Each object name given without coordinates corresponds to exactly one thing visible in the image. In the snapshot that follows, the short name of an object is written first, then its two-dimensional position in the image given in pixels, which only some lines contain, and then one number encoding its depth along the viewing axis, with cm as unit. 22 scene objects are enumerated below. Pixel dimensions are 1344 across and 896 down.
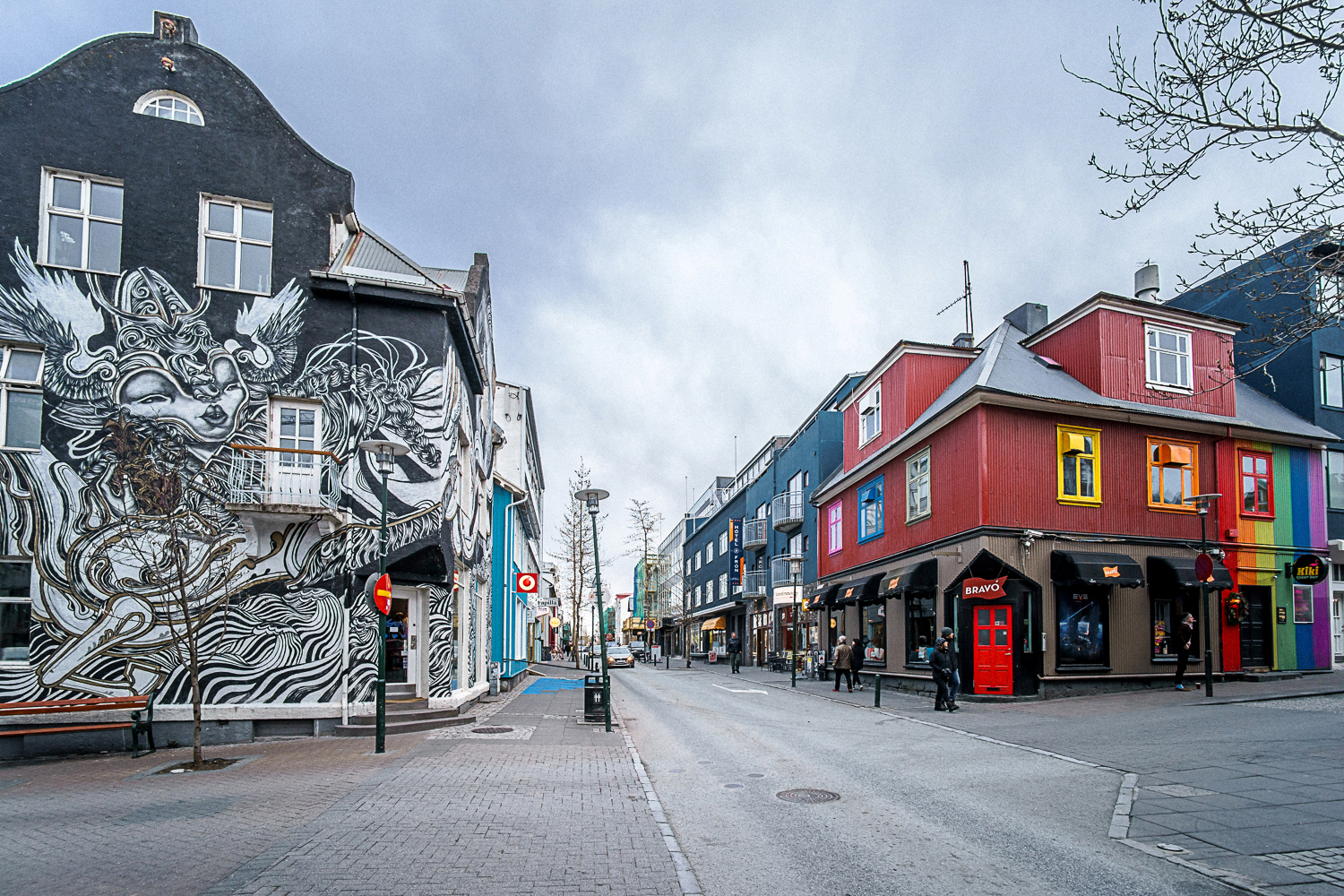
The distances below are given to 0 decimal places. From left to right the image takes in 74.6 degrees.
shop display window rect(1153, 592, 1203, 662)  2048
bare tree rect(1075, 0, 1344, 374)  570
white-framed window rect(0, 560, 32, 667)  1409
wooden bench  1345
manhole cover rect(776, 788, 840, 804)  934
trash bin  1680
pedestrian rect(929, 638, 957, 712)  1780
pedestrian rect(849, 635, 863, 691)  2470
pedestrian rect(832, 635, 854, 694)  2441
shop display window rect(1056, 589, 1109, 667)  1955
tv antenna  3109
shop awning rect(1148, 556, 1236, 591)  1988
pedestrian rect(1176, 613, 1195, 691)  1934
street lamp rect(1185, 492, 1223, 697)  1739
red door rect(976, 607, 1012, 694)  1909
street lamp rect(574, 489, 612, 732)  1596
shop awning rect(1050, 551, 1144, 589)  1894
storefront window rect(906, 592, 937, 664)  2294
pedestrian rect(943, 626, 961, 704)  1825
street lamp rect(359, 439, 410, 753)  1247
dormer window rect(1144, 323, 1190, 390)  2212
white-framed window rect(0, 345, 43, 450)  1453
